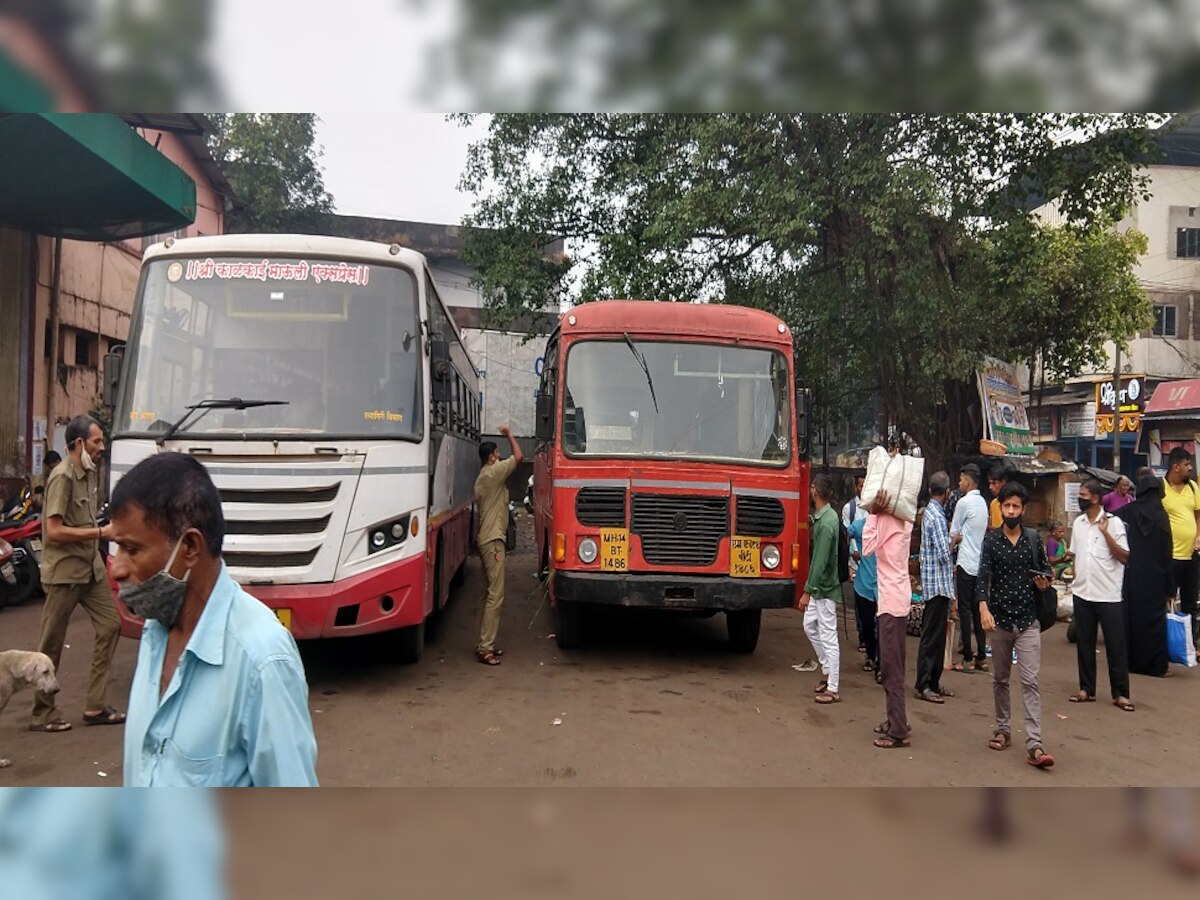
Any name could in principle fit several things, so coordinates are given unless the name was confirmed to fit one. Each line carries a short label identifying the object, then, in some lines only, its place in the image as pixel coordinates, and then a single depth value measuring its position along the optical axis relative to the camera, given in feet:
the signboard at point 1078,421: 66.39
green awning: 30.50
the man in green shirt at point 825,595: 21.43
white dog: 15.12
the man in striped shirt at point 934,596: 21.79
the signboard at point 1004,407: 39.96
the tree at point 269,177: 46.29
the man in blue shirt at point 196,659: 5.47
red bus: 22.98
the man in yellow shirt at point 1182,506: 26.22
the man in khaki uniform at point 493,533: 24.43
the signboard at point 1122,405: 44.33
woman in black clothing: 24.85
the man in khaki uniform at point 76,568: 16.87
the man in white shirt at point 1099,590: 21.72
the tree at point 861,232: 32.63
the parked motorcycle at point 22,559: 30.22
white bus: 18.76
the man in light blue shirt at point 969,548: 24.29
